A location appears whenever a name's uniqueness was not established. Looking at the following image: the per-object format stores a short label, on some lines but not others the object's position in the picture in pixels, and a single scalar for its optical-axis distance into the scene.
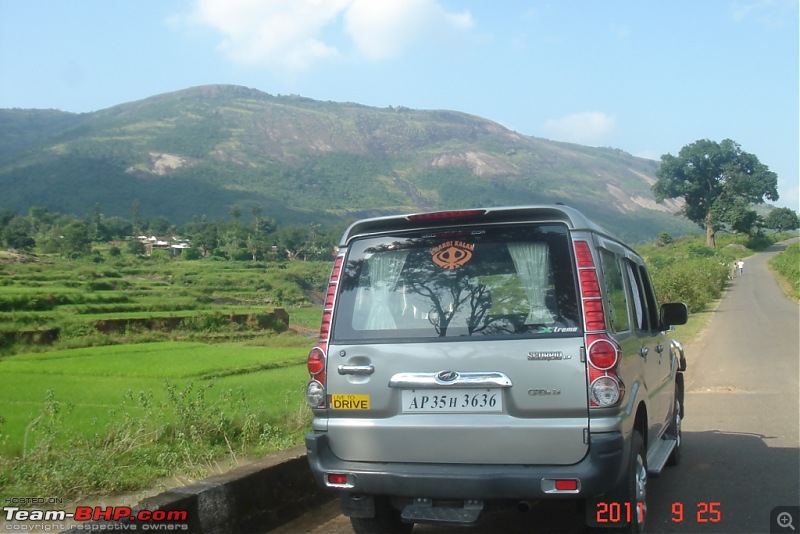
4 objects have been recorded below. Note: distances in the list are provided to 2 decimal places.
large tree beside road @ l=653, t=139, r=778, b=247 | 72.00
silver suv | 3.73
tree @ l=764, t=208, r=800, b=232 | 90.56
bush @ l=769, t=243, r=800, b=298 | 41.72
